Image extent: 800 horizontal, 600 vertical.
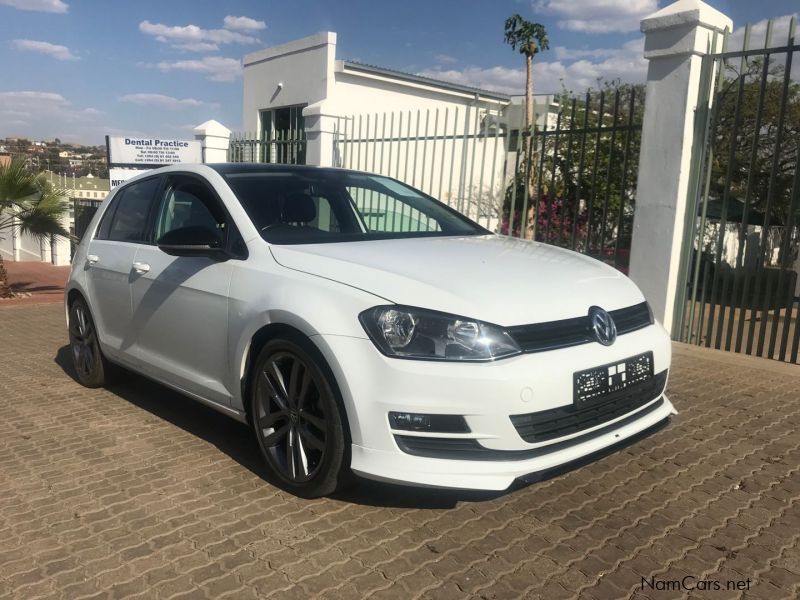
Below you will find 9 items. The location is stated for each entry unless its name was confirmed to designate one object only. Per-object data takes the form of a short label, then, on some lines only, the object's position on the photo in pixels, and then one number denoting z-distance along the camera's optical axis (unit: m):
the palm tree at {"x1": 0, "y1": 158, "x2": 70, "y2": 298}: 10.85
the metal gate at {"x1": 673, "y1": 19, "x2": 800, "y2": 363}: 6.01
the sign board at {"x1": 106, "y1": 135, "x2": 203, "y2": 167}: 12.88
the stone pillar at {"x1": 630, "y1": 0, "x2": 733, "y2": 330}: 6.43
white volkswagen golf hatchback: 2.82
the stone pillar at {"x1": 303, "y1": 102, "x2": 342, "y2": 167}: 10.89
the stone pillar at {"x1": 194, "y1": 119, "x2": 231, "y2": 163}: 13.08
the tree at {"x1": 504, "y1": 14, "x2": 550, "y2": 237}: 22.74
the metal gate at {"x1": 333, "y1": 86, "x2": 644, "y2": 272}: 7.21
